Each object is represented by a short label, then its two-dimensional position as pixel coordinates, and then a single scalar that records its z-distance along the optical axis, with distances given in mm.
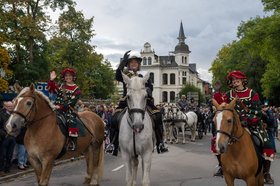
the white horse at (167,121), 24438
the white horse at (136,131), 7039
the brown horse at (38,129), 7723
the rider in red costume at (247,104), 7453
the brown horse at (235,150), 6590
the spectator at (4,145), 12500
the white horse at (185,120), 24500
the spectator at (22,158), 13375
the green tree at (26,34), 30516
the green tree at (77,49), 43688
